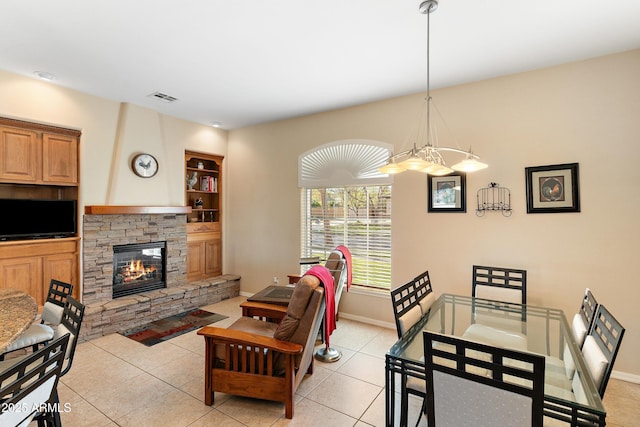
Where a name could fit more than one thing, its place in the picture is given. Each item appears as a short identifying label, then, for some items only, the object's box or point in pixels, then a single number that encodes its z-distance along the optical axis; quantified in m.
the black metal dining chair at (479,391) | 1.24
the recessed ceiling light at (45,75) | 3.35
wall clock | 4.38
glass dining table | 1.38
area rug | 3.78
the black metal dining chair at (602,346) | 1.45
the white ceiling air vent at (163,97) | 3.96
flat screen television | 3.46
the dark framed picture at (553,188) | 3.00
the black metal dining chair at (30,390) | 1.17
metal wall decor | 3.33
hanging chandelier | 2.05
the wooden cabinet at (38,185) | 3.42
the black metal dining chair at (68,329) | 1.67
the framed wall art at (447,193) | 3.56
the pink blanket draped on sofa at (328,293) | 2.43
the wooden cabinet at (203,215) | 5.34
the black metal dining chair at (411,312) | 1.92
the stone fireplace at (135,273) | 3.95
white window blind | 4.17
